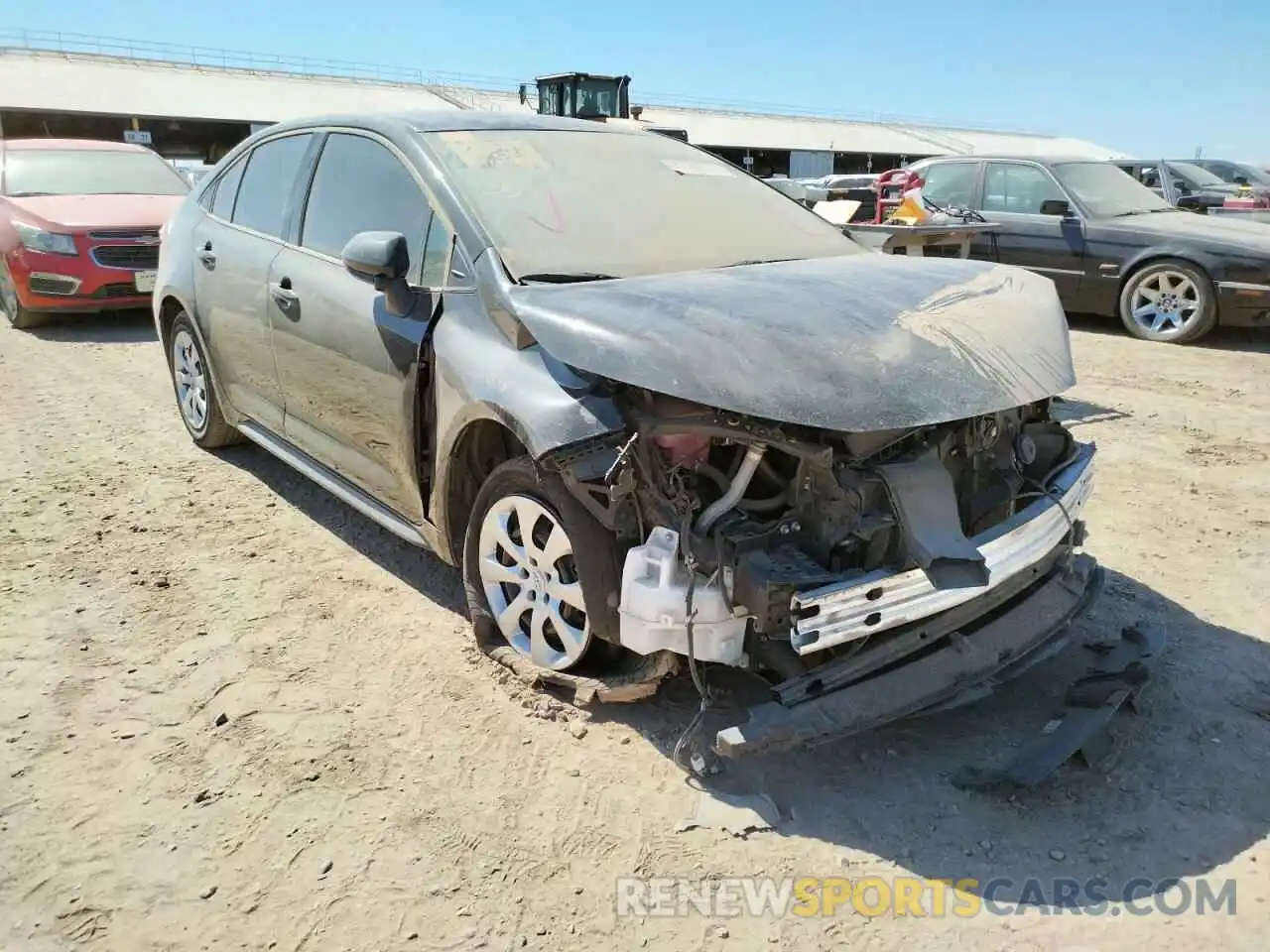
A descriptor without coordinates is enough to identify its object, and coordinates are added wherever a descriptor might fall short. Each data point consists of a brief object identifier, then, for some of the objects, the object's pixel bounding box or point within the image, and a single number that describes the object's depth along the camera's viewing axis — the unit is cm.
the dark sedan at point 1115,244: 823
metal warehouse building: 3128
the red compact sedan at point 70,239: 854
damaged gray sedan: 250
